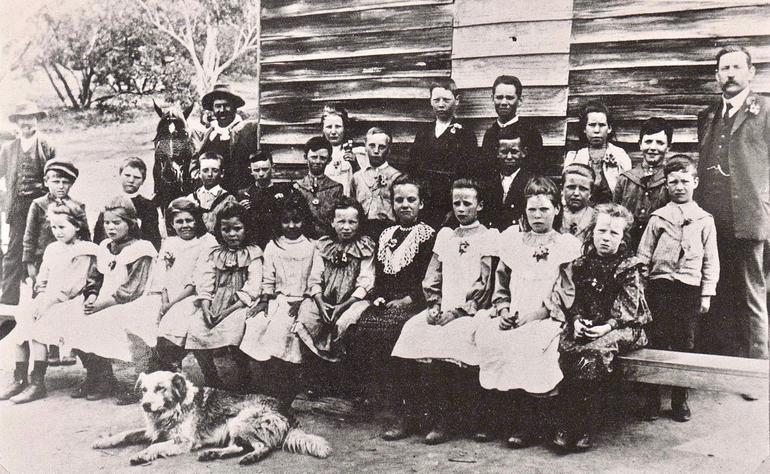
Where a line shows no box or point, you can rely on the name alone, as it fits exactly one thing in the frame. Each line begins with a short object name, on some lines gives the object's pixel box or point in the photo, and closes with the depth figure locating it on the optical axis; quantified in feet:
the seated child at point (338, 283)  13.51
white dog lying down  13.55
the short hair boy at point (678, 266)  11.60
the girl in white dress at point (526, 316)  11.85
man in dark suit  11.47
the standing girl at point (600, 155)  12.28
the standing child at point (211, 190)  15.16
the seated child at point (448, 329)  12.50
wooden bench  11.02
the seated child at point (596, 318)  11.55
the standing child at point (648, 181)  12.00
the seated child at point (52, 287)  15.94
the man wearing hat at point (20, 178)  16.58
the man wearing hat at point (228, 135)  15.39
